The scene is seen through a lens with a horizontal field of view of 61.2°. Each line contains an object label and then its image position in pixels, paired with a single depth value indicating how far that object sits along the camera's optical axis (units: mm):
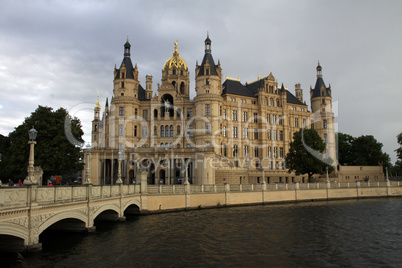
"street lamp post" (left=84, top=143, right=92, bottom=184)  24253
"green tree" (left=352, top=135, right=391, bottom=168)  90688
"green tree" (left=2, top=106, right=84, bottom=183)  42750
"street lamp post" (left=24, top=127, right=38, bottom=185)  16906
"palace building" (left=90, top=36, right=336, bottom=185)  62906
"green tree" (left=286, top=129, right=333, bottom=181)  64750
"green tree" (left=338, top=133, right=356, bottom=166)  96738
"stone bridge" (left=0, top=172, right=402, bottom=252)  16516
